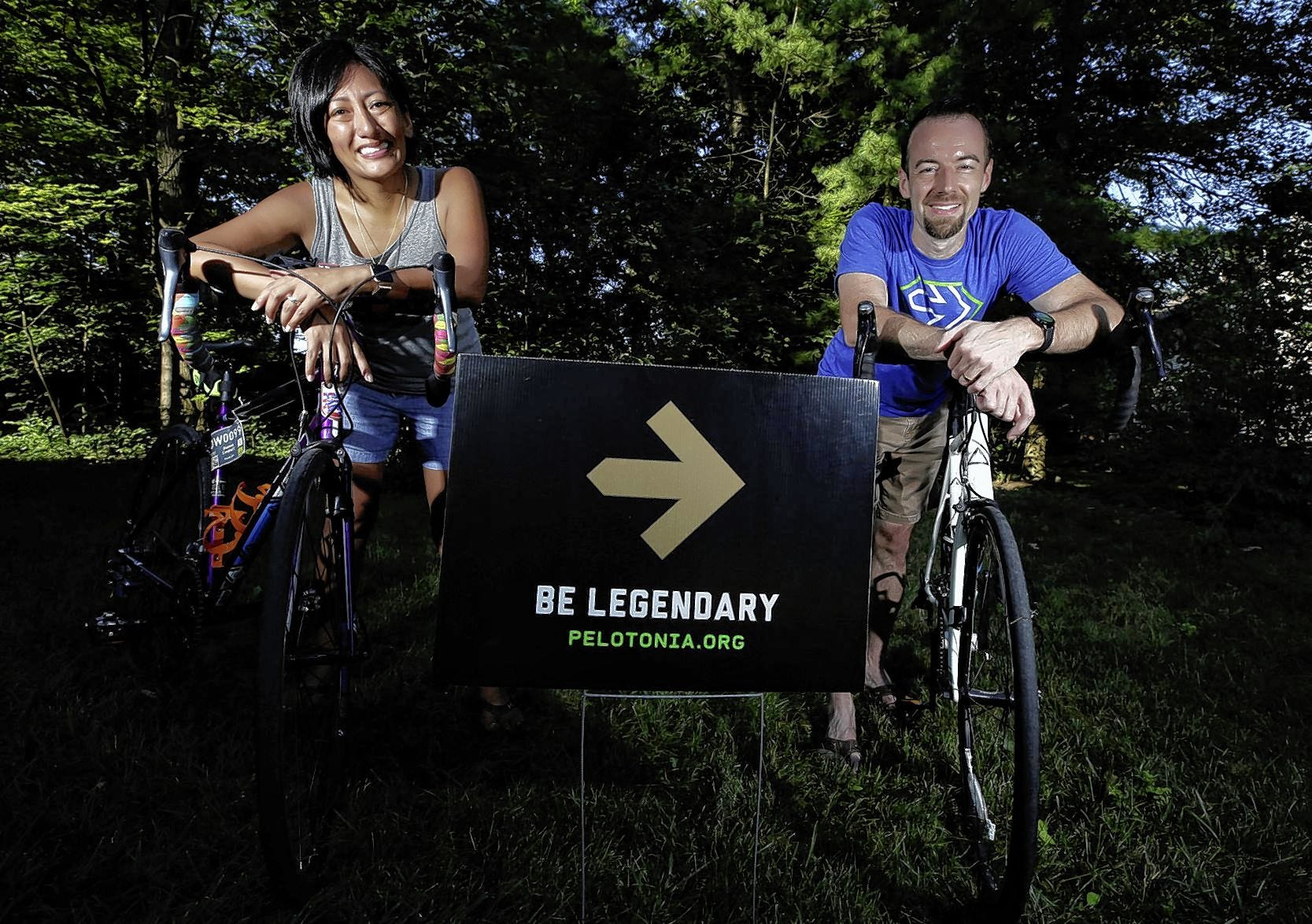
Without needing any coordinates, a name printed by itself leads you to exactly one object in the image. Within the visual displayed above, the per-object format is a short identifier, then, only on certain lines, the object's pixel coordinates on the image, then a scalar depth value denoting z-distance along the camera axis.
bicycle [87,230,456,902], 1.71
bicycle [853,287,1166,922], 1.74
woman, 1.94
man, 2.26
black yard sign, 1.48
